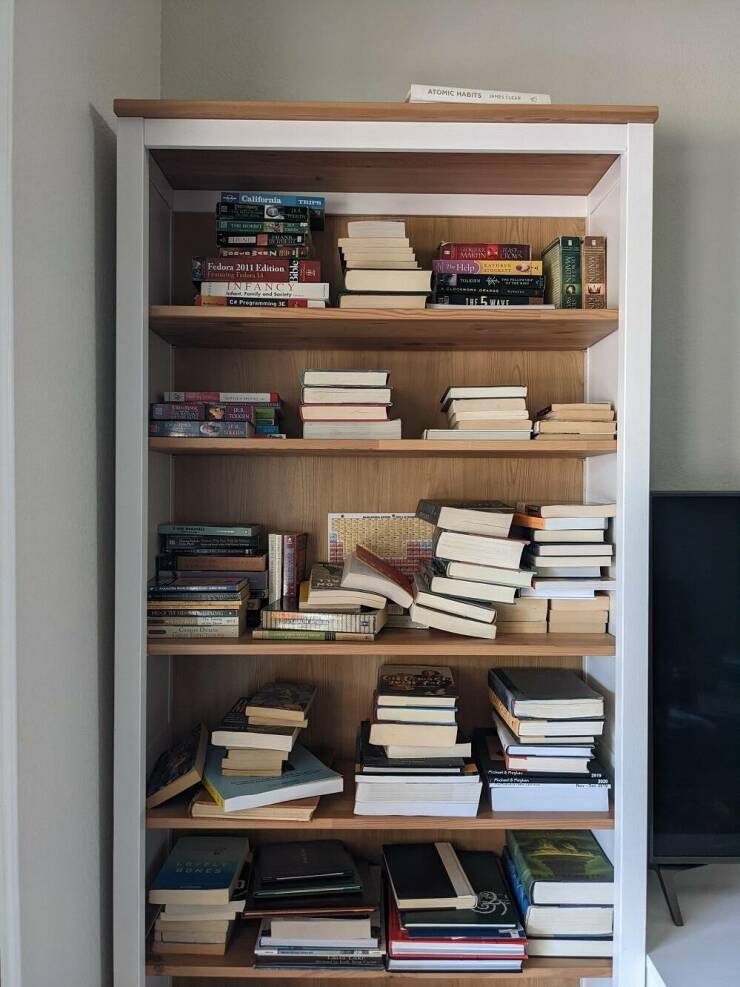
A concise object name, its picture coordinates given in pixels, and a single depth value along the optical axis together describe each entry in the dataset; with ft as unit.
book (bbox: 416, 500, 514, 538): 4.92
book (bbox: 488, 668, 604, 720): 4.90
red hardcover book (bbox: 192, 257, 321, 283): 4.93
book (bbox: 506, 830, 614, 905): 4.83
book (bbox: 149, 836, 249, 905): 4.83
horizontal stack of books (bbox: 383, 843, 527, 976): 4.72
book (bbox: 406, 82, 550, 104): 4.71
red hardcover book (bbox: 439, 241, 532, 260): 5.12
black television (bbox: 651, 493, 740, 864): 4.87
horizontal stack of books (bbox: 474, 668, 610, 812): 4.87
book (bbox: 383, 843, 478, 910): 4.87
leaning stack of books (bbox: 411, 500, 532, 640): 4.87
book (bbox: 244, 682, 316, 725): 5.04
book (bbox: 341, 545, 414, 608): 4.88
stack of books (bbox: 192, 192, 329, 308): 4.89
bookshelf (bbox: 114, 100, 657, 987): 4.66
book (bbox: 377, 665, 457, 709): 4.99
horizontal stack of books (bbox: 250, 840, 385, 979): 4.80
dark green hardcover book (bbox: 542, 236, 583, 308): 5.05
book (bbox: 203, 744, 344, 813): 4.74
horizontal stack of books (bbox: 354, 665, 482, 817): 4.83
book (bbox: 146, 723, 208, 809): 4.84
